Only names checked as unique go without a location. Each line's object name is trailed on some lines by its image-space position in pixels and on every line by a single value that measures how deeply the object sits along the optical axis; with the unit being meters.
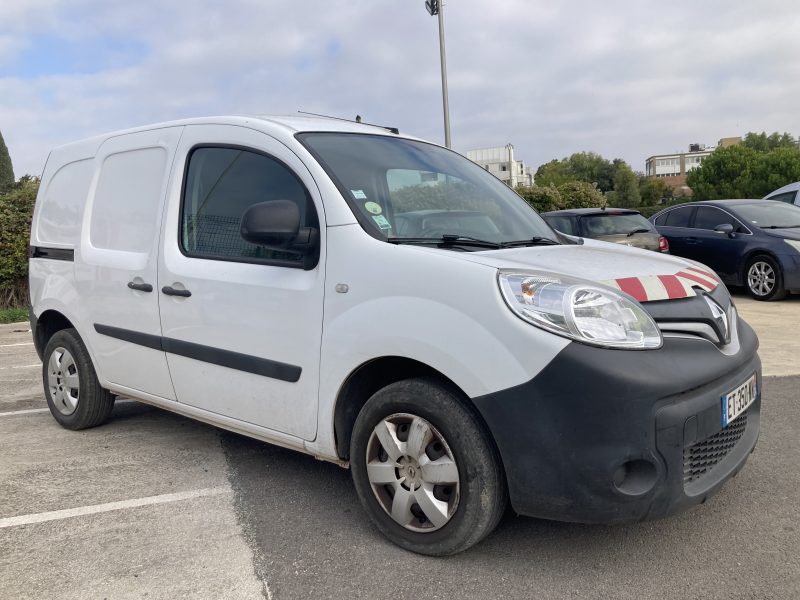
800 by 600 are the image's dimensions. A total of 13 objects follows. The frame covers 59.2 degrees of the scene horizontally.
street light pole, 14.63
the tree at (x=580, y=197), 17.72
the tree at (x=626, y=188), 82.38
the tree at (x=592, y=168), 98.06
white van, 2.37
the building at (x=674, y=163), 145.38
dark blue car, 9.45
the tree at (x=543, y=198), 17.12
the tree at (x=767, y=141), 87.12
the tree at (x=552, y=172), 88.36
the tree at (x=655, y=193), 85.81
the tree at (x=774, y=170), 59.25
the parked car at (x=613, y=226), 9.54
